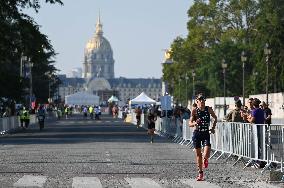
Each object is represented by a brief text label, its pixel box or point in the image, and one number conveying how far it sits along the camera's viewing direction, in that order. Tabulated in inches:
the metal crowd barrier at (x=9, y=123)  2349.9
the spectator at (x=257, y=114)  1008.9
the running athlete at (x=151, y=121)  1716.3
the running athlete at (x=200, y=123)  839.7
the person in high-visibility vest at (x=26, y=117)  2714.1
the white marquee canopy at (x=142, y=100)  4732.8
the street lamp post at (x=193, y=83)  5025.6
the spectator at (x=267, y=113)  1425.3
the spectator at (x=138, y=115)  2806.3
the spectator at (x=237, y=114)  1130.7
